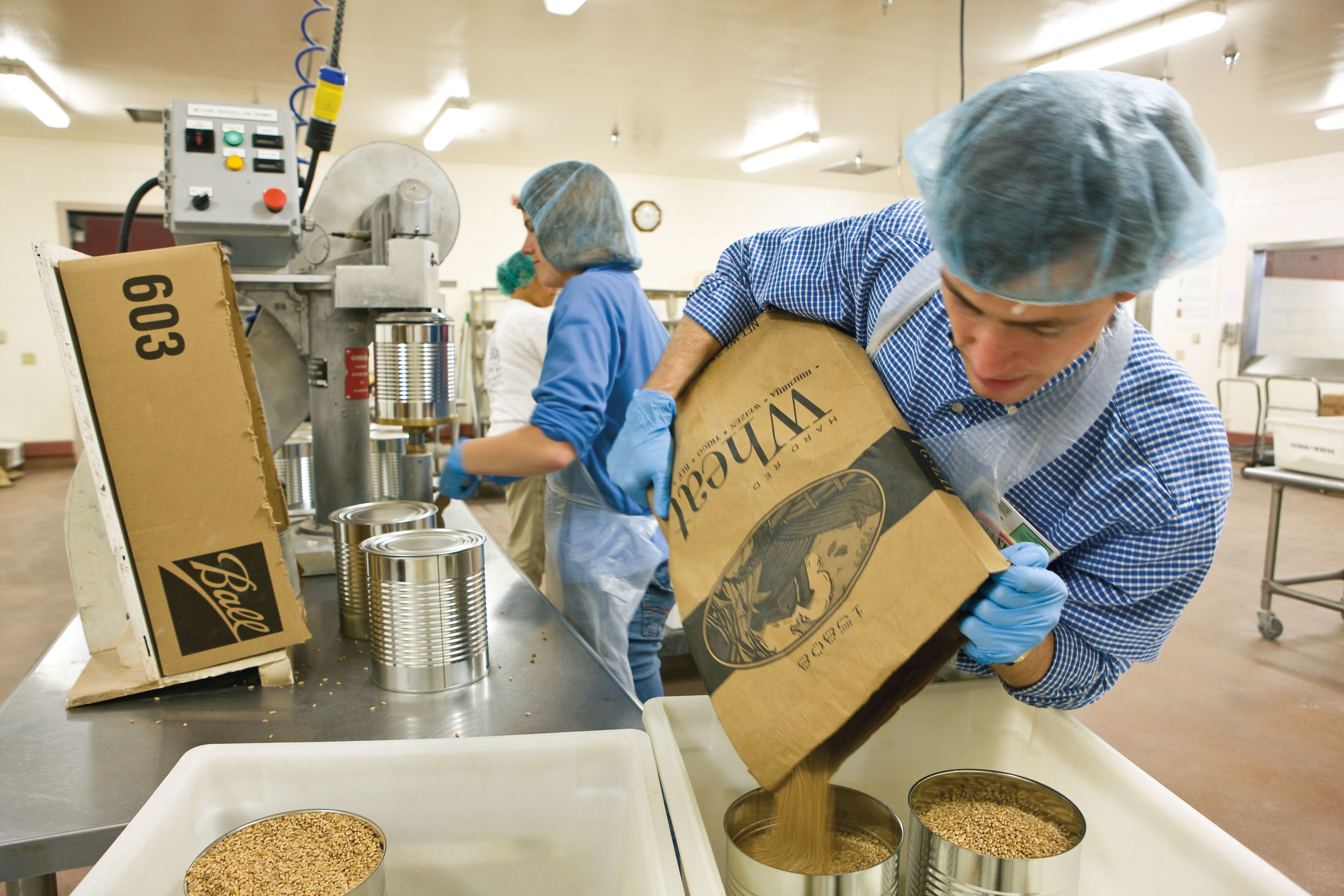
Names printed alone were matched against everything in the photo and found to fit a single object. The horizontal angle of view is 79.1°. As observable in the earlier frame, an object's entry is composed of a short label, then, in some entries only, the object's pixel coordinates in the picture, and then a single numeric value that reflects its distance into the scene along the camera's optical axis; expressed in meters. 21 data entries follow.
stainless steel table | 0.82
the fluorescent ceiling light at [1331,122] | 6.19
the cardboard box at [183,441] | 0.98
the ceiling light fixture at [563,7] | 3.73
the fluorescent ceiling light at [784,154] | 6.93
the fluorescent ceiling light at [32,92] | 4.90
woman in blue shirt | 1.52
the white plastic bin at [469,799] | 0.77
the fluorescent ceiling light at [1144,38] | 3.91
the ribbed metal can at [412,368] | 1.30
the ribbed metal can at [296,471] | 2.17
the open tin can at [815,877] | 0.58
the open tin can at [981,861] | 0.61
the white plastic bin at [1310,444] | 3.12
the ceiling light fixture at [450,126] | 5.85
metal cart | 3.22
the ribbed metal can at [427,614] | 1.04
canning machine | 1.35
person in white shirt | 2.97
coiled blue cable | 1.53
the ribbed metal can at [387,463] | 1.77
